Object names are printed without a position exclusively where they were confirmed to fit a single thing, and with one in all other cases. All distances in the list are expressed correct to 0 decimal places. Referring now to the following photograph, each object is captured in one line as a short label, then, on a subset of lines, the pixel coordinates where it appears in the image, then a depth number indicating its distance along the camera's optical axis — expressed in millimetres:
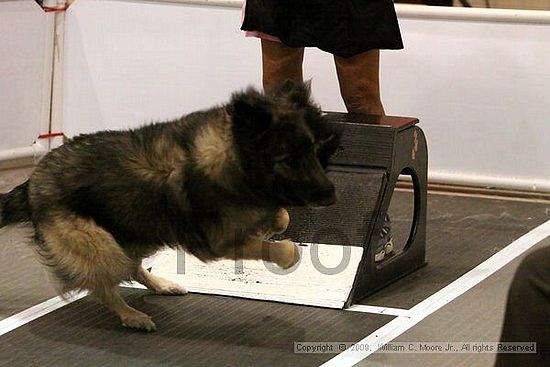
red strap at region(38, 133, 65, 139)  6409
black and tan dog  3494
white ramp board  4184
